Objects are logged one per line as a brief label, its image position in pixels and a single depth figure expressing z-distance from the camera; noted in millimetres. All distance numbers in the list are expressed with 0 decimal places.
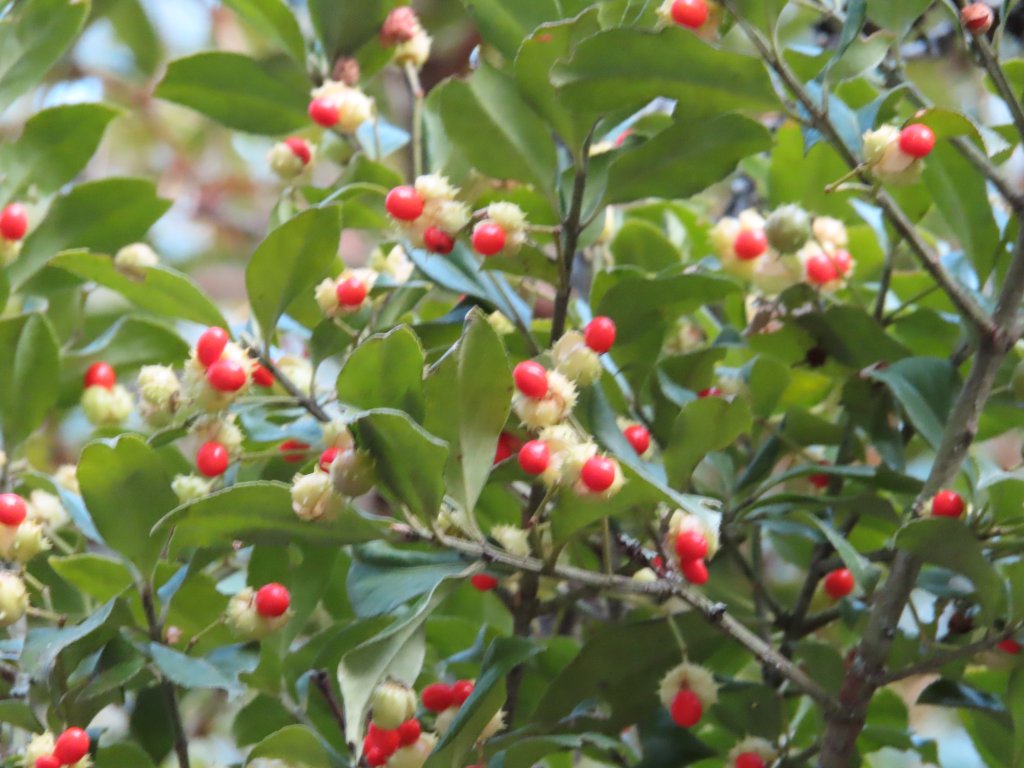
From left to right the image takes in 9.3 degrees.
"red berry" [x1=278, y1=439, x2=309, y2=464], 1100
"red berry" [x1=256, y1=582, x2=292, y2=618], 1090
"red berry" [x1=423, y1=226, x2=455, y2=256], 1091
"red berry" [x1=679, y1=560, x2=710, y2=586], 1082
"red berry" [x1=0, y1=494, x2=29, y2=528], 1096
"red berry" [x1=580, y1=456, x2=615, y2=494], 1059
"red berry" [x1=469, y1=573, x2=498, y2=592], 1107
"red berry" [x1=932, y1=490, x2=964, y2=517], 1079
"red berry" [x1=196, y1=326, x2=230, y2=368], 1084
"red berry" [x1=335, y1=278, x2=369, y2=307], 1101
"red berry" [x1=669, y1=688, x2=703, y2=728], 1094
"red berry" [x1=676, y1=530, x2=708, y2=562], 1076
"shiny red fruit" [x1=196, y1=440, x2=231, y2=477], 1087
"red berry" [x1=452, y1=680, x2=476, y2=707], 1096
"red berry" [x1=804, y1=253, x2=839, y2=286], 1127
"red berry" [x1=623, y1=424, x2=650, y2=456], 1101
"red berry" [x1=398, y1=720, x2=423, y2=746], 1075
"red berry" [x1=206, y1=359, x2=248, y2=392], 1081
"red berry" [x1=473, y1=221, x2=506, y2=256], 1085
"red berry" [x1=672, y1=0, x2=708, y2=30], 1083
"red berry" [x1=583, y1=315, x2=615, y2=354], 1083
